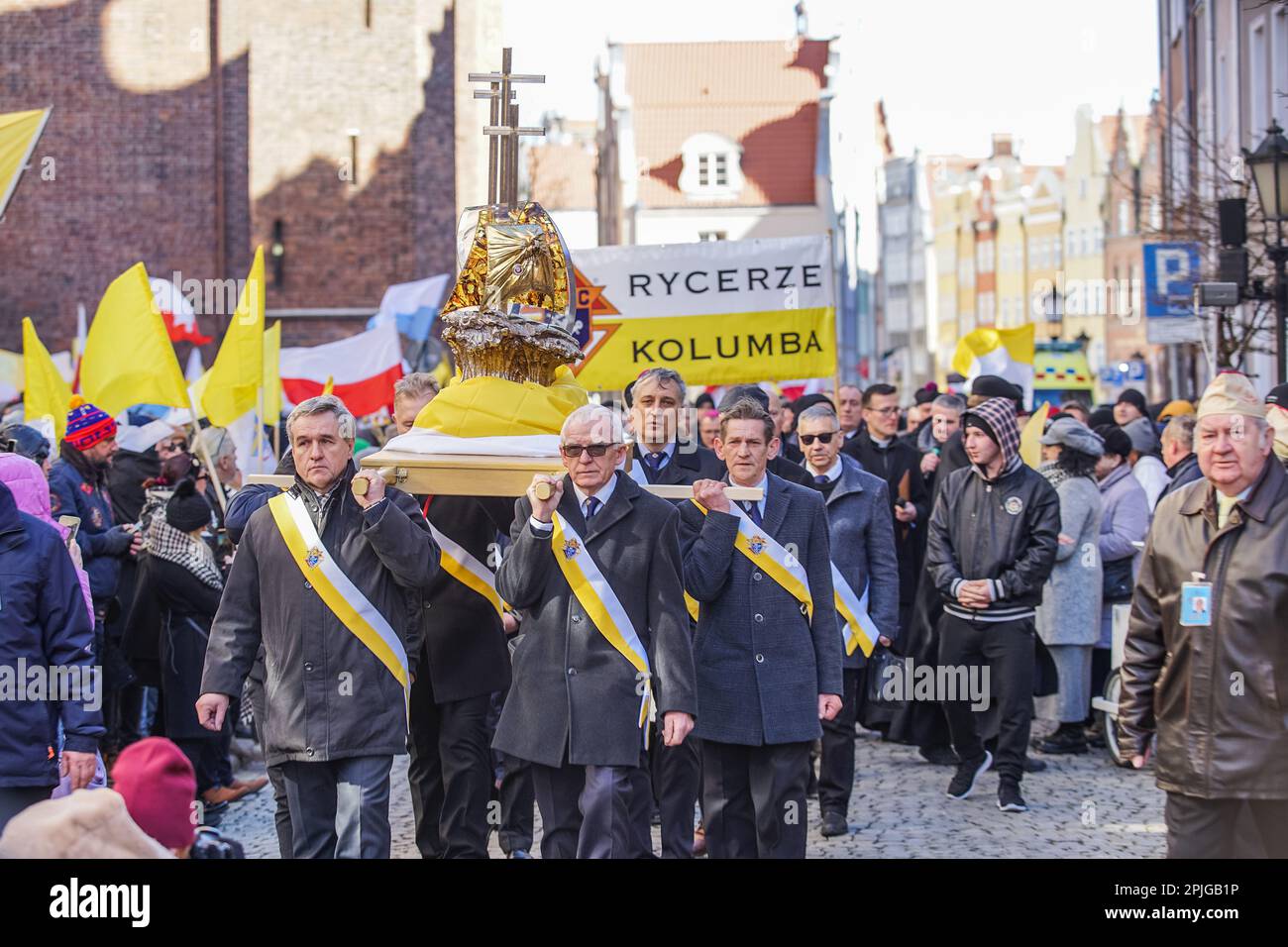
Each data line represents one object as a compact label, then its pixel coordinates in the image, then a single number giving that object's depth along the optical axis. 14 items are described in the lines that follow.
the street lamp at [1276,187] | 13.54
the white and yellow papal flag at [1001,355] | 17.80
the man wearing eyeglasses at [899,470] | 11.98
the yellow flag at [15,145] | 10.59
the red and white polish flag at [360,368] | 17.95
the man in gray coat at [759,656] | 7.10
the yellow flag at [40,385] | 12.77
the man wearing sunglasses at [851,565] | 9.10
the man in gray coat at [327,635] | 6.54
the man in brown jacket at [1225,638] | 5.80
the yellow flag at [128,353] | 11.83
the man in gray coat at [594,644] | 6.51
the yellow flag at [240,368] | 12.55
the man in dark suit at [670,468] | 7.96
